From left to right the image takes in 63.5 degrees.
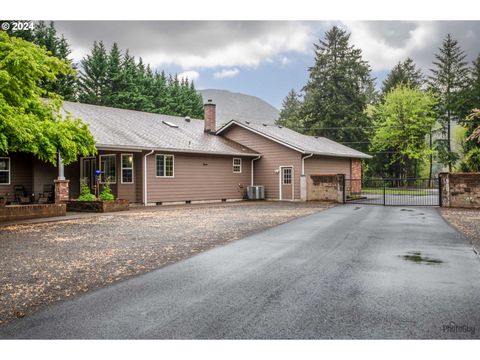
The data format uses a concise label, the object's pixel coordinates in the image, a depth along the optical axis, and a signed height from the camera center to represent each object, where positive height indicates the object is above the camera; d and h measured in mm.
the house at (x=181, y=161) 19531 +1058
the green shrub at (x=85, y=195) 16891 -632
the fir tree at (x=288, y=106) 80375 +16061
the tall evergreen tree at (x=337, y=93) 49094 +11230
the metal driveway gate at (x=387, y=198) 22234 -1400
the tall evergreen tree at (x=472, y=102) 35500 +7605
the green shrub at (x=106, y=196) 16719 -675
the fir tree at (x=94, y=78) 46438 +12637
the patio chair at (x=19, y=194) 18164 -614
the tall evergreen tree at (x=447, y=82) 42438 +11022
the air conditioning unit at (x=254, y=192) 24766 -843
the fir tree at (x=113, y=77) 46506 +12596
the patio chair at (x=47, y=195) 17875 -649
